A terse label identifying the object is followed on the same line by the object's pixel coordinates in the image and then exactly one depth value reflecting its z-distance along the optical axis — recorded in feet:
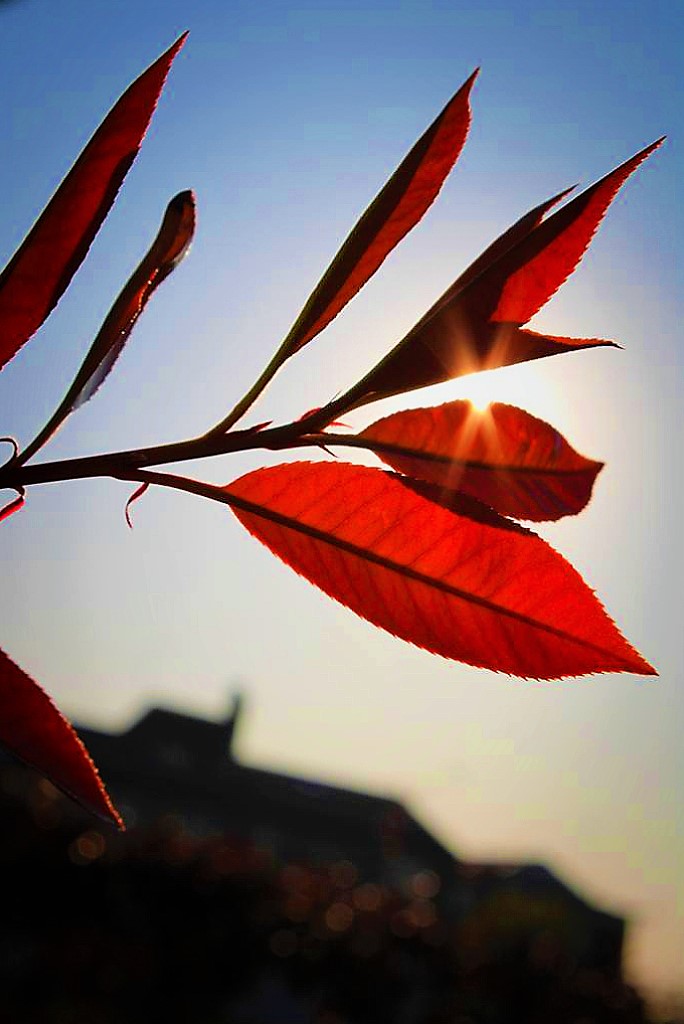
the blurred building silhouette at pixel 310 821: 57.77
